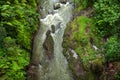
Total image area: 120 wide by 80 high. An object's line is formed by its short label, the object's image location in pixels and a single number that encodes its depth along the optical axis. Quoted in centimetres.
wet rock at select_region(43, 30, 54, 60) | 1324
